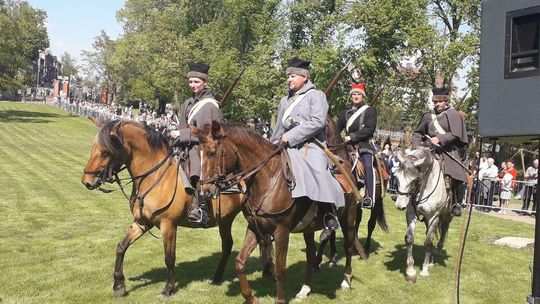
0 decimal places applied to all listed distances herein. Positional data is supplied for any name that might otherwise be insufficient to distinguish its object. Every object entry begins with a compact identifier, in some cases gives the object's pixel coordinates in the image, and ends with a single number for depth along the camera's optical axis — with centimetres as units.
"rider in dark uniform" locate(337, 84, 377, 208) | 986
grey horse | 910
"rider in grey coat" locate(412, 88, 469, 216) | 995
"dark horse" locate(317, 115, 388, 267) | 873
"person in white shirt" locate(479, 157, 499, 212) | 2091
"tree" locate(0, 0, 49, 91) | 4981
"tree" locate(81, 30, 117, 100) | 8472
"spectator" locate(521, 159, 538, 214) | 2038
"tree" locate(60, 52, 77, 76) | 15012
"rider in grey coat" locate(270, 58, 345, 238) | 682
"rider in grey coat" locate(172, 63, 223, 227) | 774
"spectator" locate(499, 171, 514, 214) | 2064
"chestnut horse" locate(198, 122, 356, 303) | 656
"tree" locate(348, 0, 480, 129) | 3416
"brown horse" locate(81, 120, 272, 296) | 753
